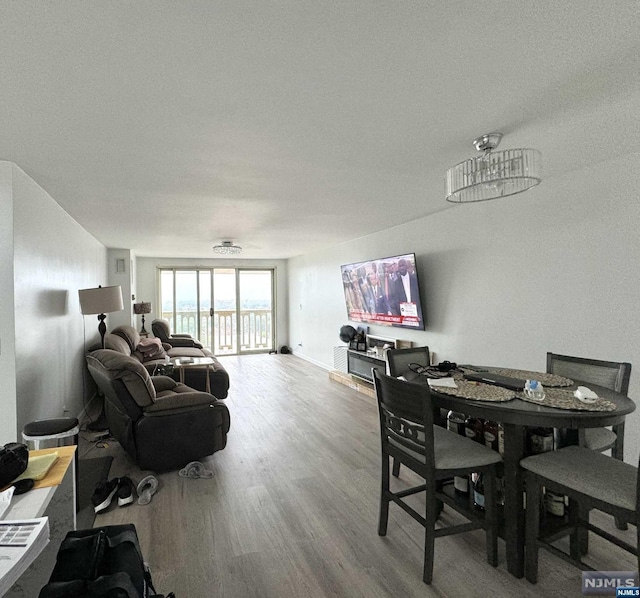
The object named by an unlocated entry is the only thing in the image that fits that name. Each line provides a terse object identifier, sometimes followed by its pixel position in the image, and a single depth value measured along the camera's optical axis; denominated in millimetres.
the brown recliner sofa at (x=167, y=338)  6652
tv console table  4903
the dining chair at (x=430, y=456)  1721
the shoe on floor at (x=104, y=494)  2342
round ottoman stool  2154
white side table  1496
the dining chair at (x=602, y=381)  2062
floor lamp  3793
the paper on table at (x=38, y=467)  1392
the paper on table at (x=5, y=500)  1169
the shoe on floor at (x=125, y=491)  2410
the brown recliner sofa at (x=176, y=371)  4434
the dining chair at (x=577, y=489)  1432
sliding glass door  8250
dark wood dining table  1582
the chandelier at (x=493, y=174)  1756
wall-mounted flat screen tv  4234
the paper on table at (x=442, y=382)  2030
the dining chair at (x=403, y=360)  2738
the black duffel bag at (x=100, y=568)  1042
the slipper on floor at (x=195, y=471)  2789
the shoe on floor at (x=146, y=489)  2443
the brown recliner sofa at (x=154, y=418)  2799
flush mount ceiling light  5664
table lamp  6891
